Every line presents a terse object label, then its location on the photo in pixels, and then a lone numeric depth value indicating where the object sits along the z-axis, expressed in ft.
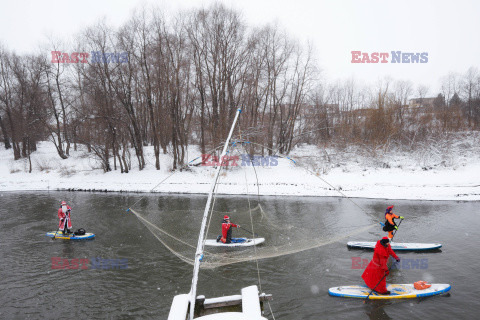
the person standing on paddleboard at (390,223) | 35.12
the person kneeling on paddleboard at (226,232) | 38.11
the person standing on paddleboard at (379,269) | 24.43
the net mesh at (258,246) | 30.89
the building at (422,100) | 183.46
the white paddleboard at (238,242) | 38.04
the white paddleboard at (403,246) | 36.52
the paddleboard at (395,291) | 25.25
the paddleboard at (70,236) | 42.55
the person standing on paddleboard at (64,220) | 43.60
